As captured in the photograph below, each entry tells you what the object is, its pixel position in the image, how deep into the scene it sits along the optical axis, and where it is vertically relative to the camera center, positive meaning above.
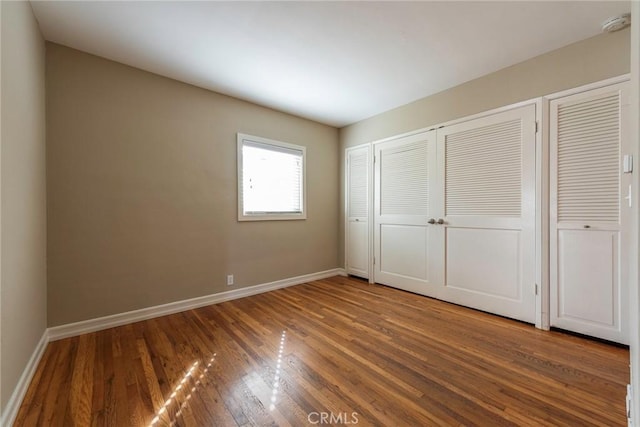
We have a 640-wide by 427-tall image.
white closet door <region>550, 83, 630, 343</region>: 2.03 +0.00
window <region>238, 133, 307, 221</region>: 3.34 +0.46
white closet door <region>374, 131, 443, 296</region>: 3.18 -0.03
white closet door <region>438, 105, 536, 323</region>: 2.47 +0.01
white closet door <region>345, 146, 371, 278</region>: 3.99 +0.03
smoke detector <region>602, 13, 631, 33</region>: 1.88 +1.42
